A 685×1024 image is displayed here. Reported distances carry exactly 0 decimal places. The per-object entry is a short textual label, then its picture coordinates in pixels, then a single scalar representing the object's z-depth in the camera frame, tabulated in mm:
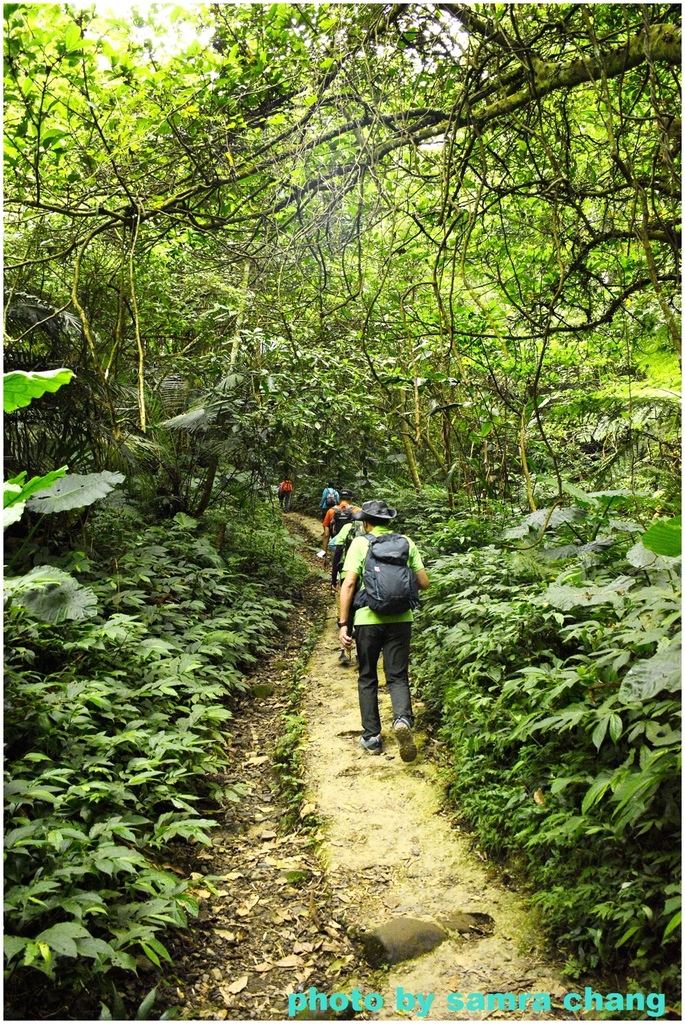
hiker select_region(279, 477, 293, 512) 16281
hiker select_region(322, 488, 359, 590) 9583
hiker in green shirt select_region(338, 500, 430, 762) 5258
